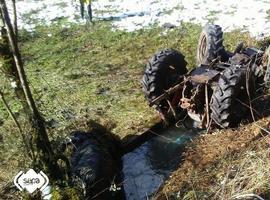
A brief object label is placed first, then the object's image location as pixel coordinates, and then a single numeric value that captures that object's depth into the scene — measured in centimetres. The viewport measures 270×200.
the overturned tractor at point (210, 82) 569
